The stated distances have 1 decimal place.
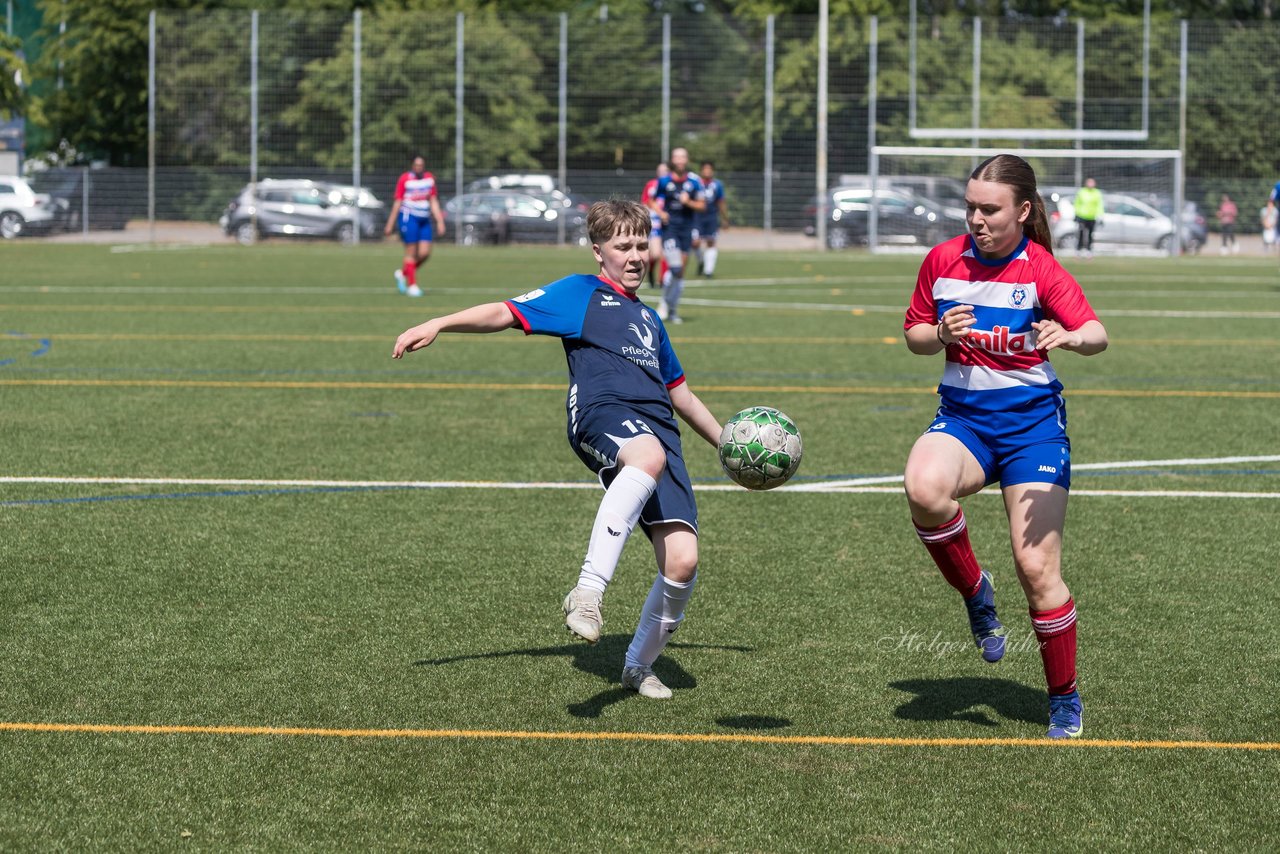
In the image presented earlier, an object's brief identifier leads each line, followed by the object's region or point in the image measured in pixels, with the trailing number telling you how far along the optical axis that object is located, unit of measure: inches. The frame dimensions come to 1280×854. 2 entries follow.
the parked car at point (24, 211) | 1836.9
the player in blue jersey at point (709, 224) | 1150.2
